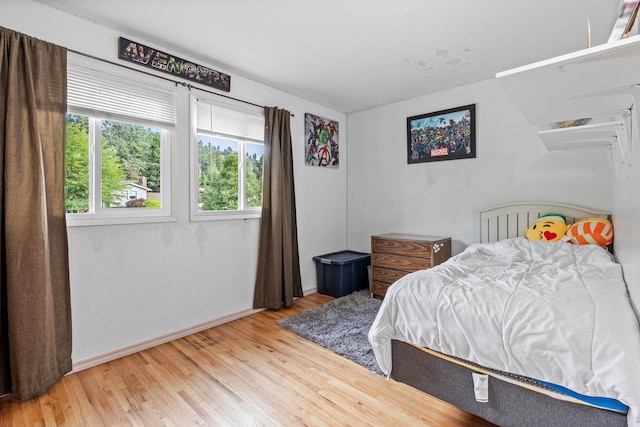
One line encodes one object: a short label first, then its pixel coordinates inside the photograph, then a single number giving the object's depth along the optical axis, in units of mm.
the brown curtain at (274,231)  3219
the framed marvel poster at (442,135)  3389
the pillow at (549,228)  2670
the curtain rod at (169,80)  2144
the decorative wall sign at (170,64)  2332
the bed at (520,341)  1107
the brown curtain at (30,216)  1767
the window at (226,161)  2826
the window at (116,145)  2170
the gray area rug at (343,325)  2328
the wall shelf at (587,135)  1496
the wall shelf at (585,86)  775
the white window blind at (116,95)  2123
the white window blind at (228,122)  2830
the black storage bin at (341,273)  3678
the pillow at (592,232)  2480
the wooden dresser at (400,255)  3244
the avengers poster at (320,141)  3830
